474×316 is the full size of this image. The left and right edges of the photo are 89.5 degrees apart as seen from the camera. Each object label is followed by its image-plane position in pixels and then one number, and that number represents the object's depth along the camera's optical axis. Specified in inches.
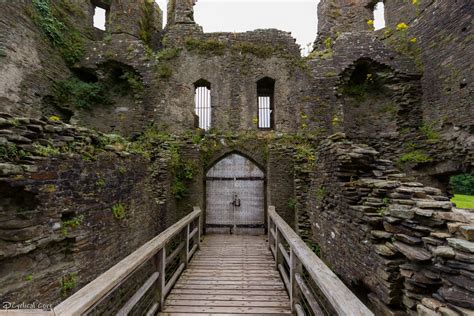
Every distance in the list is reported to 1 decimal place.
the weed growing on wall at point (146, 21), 501.2
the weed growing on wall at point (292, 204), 312.0
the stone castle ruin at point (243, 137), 124.7
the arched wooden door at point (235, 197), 340.5
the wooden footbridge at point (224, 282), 77.1
